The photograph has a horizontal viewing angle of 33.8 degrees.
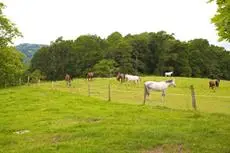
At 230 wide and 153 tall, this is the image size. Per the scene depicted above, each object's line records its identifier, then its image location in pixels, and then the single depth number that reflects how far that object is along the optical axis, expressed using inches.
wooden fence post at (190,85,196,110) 896.7
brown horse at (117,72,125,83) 1975.9
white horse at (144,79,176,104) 1192.2
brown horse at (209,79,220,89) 1713.1
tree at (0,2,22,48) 1961.1
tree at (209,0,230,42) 486.3
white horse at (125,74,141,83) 1941.8
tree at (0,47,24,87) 1916.8
